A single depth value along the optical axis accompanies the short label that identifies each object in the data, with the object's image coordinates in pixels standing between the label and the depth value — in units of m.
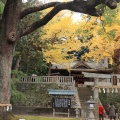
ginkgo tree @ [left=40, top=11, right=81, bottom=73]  23.67
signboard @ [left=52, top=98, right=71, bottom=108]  19.58
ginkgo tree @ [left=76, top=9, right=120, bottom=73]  22.20
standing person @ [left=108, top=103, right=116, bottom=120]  17.84
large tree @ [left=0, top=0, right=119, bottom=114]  7.99
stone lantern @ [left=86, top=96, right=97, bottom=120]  16.40
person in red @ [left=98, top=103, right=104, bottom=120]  17.87
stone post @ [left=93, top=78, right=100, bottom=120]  21.37
